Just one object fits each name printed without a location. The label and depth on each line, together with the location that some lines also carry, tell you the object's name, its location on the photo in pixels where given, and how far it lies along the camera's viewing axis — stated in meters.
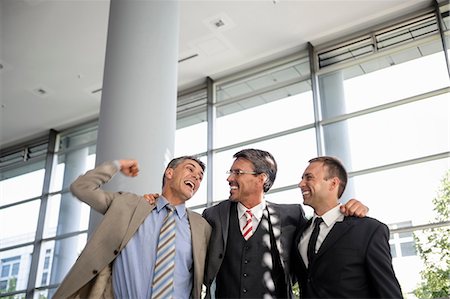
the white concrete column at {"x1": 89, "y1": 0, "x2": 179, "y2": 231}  3.97
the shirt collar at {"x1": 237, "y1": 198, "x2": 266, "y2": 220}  2.80
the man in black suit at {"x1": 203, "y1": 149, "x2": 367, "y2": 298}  2.55
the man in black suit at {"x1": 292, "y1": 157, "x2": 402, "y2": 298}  2.23
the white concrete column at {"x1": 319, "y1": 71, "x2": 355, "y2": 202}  8.34
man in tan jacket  2.53
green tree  7.10
